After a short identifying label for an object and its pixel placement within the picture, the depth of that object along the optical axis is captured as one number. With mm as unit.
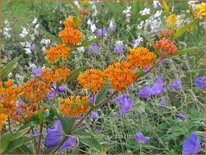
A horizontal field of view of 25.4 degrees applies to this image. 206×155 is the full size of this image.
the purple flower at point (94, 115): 1802
